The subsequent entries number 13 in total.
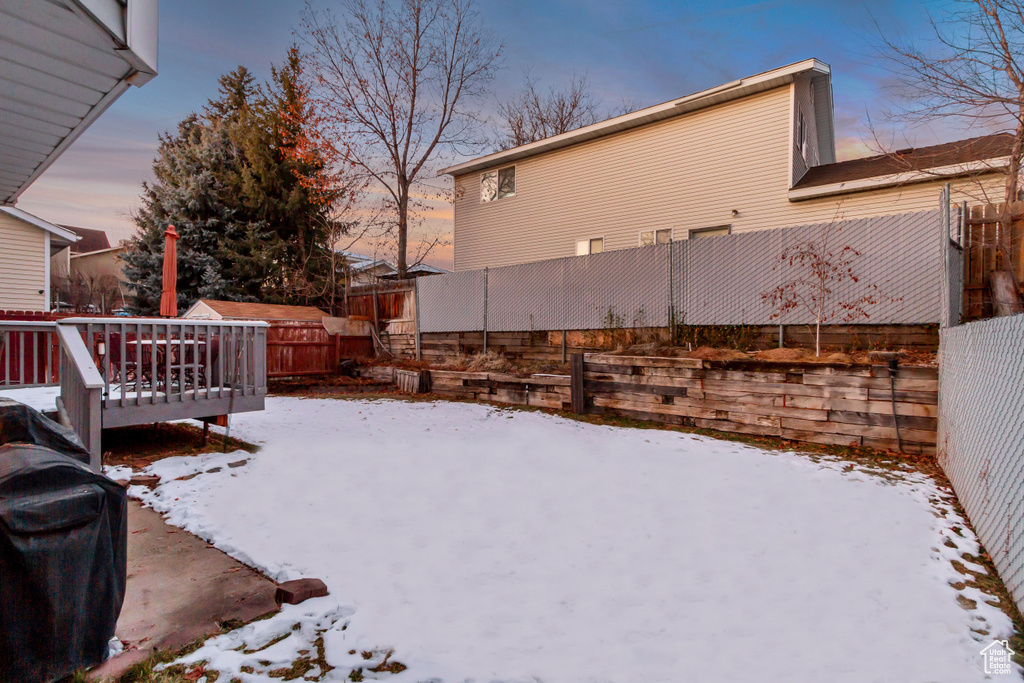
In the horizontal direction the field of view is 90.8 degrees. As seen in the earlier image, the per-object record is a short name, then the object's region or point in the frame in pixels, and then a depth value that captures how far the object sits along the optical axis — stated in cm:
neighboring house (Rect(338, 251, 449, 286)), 1825
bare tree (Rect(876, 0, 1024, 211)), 762
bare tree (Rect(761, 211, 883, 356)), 620
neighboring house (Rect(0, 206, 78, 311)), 1355
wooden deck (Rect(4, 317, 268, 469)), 398
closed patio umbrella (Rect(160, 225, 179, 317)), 691
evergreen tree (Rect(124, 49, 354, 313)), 1672
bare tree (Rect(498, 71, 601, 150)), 2181
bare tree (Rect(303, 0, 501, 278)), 1477
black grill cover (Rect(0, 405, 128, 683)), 148
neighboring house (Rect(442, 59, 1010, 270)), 914
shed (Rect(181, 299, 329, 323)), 1294
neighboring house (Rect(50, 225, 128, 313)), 2680
